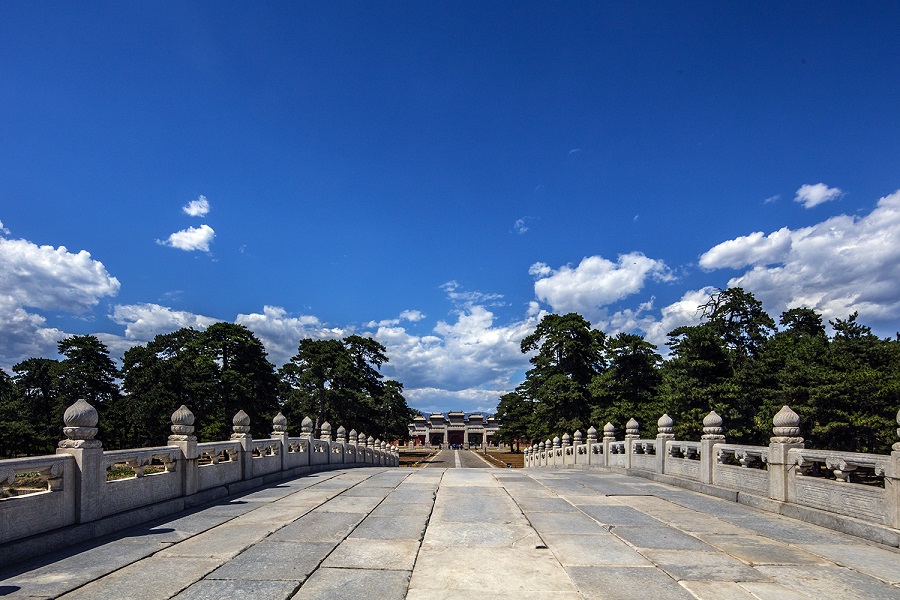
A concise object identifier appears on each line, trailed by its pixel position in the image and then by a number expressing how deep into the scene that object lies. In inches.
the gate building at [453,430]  3430.1
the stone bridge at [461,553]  167.8
